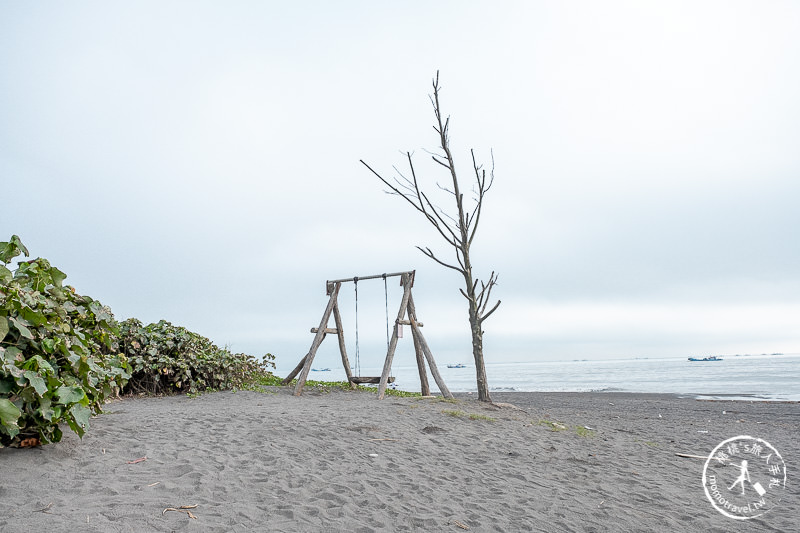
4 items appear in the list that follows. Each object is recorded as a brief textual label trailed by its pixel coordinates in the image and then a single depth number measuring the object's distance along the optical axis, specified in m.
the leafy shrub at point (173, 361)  10.48
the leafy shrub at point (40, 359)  4.24
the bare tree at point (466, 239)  10.99
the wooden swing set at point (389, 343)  11.38
